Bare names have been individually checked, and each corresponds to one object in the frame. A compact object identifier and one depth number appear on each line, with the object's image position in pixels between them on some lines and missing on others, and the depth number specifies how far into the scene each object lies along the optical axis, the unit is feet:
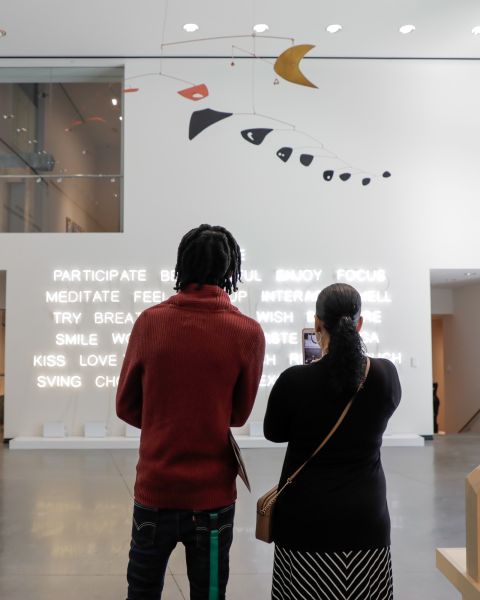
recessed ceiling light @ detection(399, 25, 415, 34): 26.48
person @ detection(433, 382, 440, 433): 36.49
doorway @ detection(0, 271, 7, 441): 32.21
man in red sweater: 5.04
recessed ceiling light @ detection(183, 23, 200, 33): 26.27
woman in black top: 5.32
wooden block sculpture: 3.61
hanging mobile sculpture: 28.81
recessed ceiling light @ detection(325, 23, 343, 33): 26.37
